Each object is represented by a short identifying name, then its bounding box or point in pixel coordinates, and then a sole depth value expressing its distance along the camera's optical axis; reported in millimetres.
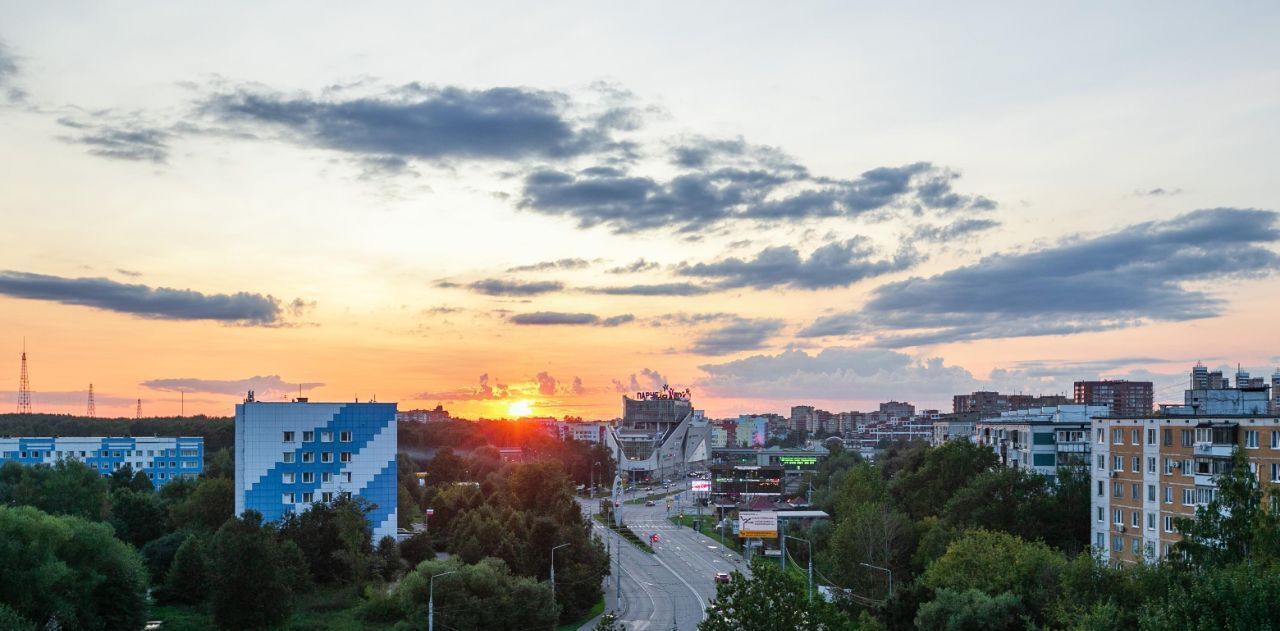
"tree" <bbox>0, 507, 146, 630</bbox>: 64375
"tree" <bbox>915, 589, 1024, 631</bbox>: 57656
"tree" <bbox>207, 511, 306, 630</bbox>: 73000
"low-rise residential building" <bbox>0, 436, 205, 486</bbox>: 169125
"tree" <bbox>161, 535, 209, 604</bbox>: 88125
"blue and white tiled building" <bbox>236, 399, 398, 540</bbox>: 95562
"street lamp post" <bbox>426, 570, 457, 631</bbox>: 64188
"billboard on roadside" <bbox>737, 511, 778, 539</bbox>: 119750
